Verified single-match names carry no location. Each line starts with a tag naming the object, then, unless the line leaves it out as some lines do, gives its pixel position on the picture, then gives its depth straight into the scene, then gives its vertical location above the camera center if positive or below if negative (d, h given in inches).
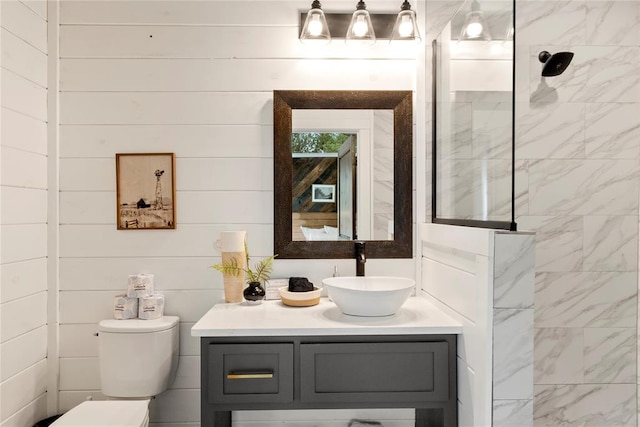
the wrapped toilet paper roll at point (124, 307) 82.0 -18.3
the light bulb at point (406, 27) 82.7 +35.9
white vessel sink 66.7 -13.6
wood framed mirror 84.6 +7.5
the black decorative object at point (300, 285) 79.2 -13.4
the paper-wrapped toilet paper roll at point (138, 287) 82.5 -14.5
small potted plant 78.4 -11.6
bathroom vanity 63.7 -22.9
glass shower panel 53.0 +13.8
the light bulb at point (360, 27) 81.7 +35.4
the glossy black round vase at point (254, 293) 78.2 -14.8
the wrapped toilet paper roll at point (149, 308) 81.8 -18.3
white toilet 77.6 -26.6
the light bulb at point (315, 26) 81.3 +35.4
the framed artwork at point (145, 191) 84.7 +4.0
